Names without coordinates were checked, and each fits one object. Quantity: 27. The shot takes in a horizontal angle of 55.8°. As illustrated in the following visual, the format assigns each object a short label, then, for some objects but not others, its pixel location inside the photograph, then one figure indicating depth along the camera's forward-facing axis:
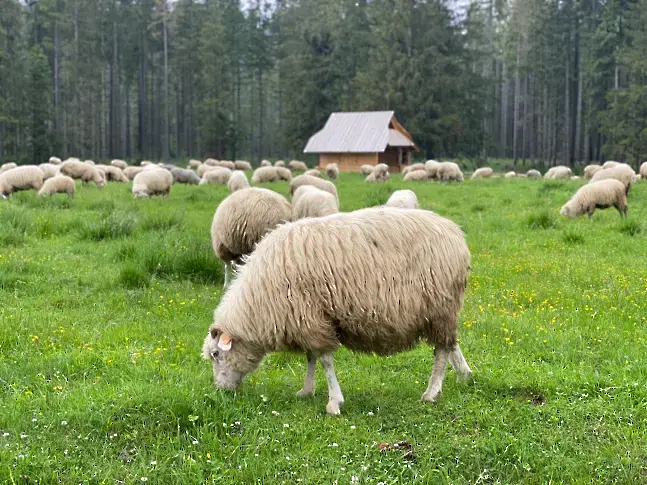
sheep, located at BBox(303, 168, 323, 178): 28.45
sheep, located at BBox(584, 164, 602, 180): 28.77
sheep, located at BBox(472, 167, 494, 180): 34.54
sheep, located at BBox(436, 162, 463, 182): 29.91
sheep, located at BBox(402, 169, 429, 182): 30.19
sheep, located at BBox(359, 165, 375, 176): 36.59
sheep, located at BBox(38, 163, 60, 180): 23.00
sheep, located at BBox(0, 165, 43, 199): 18.74
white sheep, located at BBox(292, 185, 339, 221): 11.77
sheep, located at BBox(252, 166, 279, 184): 28.03
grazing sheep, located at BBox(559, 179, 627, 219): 14.91
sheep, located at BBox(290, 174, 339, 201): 17.19
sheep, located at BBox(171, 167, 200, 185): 28.14
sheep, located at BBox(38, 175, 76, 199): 17.70
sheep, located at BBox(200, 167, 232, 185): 27.07
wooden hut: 40.91
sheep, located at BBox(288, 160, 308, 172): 41.08
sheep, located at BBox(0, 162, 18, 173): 25.61
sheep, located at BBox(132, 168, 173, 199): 19.27
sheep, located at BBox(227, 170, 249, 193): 21.22
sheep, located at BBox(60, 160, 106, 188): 22.89
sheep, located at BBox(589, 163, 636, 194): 19.53
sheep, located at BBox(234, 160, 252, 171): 40.59
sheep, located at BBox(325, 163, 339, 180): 33.88
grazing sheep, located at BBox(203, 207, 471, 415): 4.49
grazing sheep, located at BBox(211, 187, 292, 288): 8.54
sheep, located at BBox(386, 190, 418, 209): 12.79
